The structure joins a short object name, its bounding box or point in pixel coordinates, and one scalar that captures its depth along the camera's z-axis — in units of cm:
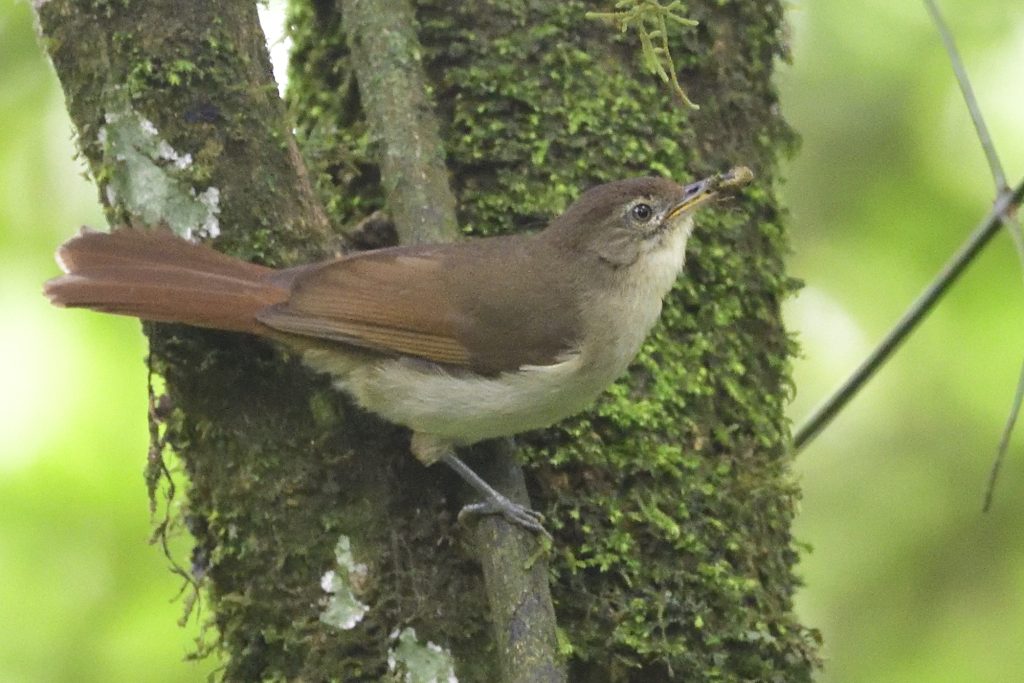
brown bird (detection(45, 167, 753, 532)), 666
